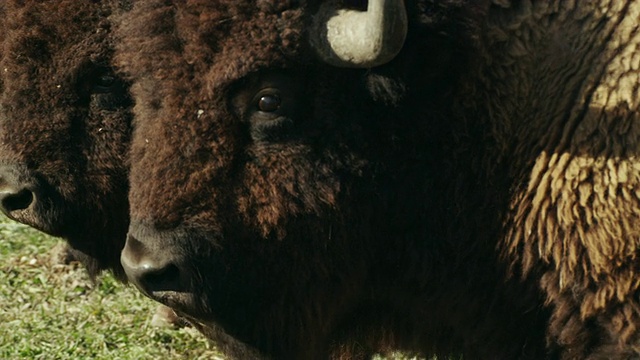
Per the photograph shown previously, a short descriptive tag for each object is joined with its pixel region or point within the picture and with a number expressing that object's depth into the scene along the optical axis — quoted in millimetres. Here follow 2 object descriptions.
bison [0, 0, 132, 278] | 10414
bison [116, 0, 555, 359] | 8102
